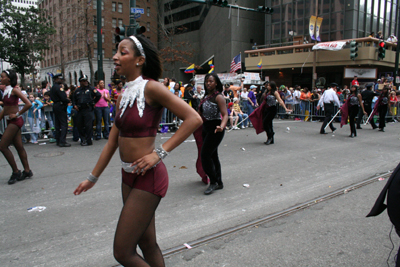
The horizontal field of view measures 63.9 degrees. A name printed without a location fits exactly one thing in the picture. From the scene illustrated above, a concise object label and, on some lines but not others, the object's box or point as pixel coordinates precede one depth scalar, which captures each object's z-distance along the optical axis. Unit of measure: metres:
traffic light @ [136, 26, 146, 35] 9.26
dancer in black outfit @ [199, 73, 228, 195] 5.19
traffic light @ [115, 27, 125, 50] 9.53
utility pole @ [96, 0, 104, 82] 14.19
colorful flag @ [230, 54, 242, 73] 25.72
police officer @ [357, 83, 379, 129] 14.60
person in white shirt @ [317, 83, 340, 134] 12.14
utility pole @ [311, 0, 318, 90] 26.94
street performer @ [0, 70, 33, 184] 5.66
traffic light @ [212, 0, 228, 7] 13.93
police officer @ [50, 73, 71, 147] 9.41
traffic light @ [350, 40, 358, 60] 19.22
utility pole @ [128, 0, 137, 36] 10.02
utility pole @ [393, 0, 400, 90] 20.00
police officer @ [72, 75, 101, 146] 9.64
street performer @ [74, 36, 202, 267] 2.02
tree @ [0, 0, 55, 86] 39.91
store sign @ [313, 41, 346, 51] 25.97
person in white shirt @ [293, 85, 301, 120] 18.45
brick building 60.94
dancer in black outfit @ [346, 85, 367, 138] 11.35
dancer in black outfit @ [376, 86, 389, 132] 13.07
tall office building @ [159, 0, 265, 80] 36.75
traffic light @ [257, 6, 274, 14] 15.73
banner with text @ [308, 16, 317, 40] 26.15
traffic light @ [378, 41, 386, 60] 19.42
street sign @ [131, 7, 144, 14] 10.21
